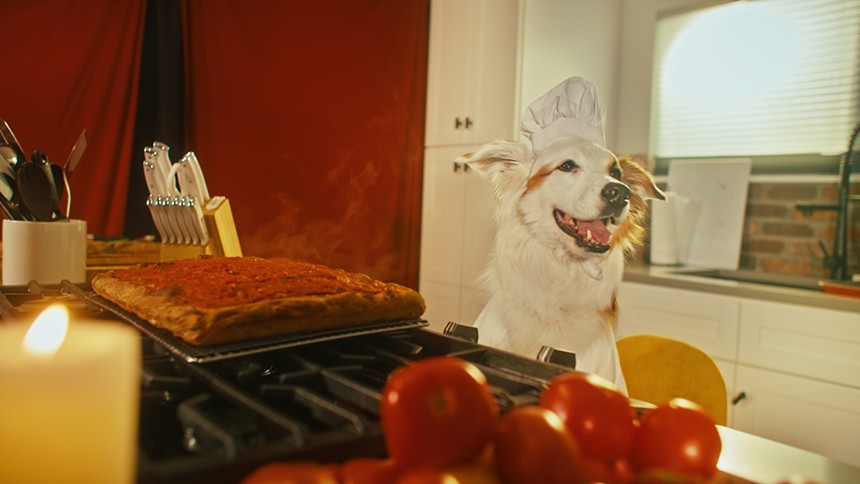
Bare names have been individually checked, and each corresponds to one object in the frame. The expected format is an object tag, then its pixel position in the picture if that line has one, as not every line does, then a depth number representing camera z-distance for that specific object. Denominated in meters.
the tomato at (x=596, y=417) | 0.50
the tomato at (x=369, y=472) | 0.43
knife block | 1.71
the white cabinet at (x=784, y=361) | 2.22
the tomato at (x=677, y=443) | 0.49
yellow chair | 1.60
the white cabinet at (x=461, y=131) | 3.05
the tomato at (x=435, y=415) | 0.44
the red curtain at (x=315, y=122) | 2.98
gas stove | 0.46
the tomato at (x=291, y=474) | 0.39
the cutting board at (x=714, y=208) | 3.08
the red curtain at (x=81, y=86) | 2.45
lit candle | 0.37
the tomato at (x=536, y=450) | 0.43
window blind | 2.84
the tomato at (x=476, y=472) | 0.46
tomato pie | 0.79
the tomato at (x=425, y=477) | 0.37
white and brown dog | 1.99
